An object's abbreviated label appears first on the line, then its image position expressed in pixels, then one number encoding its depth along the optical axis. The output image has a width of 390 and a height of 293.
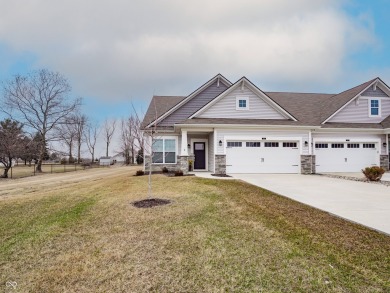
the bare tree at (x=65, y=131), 35.97
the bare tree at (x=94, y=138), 58.41
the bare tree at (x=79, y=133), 47.99
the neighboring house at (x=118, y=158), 62.67
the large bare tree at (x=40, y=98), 33.69
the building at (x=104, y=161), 50.91
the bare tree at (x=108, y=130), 60.97
